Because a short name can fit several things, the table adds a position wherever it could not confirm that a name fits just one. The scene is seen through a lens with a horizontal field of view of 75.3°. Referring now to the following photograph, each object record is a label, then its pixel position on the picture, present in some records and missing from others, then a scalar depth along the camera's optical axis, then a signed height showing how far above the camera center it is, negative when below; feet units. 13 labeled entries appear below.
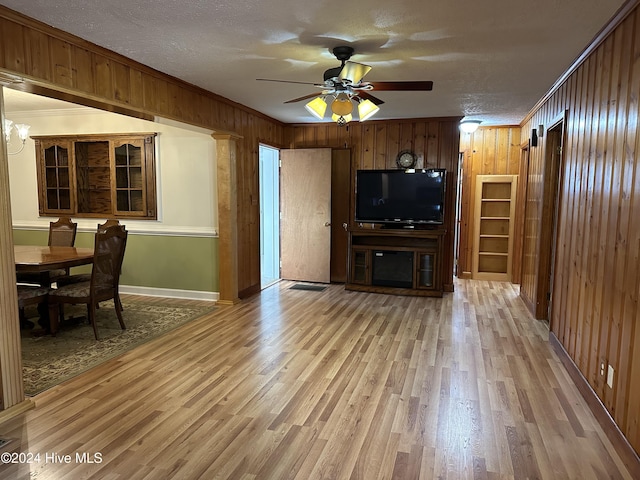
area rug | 10.25 -4.23
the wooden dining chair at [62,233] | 16.30 -1.37
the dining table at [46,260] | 11.80 -1.83
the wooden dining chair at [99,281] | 12.45 -2.57
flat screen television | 18.53 +0.18
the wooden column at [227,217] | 15.96 -0.69
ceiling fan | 9.82 +2.80
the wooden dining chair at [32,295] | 11.94 -2.84
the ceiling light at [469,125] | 19.40 +3.58
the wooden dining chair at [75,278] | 13.80 -2.79
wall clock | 19.53 +1.97
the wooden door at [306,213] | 20.33 -0.65
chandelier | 16.14 +2.67
